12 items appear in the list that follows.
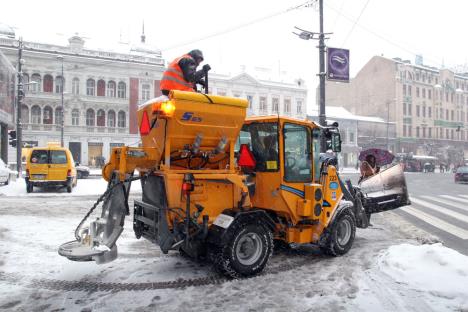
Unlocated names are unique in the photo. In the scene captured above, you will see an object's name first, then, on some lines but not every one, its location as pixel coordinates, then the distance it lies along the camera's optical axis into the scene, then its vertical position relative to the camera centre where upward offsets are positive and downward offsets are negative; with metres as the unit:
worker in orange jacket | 5.50 +1.15
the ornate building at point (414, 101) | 63.62 +9.79
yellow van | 15.76 -0.36
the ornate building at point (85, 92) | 39.84 +6.91
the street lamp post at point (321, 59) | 12.48 +3.14
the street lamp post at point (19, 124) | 23.02 +1.98
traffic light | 22.34 +1.11
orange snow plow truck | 5.04 -0.38
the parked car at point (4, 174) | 17.52 -0.71
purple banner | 12.78 +3.04
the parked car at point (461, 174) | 26.27 -1.00
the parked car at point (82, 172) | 25.86 -0.90
